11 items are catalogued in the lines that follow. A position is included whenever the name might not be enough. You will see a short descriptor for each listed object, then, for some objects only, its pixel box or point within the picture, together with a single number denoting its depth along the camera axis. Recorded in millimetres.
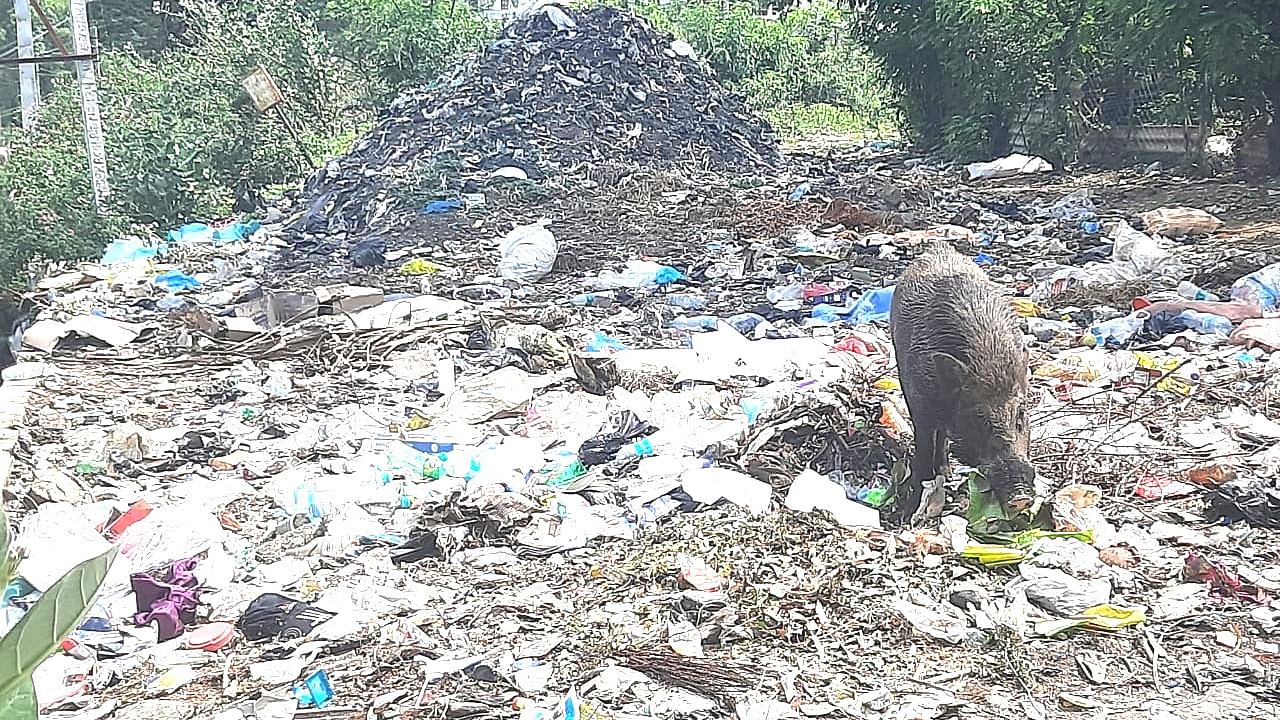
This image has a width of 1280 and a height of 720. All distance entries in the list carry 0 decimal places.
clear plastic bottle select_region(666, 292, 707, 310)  7578
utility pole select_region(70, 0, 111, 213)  9375
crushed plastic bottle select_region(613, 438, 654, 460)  4773
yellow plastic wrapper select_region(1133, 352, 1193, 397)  5211
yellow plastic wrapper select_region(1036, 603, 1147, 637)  3289
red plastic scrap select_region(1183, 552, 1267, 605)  3455
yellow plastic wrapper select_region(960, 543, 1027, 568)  3634
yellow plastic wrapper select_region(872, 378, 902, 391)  5340
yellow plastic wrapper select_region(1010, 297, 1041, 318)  6852
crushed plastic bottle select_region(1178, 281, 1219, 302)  6773
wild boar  3770
